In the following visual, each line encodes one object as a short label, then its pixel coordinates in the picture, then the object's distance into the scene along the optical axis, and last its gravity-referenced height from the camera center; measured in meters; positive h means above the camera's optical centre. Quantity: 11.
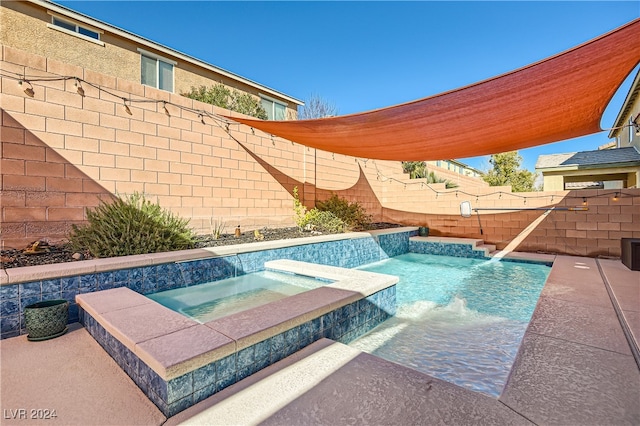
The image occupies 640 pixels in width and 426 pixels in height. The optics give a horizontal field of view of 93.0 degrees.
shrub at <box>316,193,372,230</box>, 9.03 +0.13
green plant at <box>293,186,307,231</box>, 7.95 +0.13
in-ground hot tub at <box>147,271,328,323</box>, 3.69 -1.09
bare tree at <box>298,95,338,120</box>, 19.31 +6.95
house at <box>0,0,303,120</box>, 8.85 +5.76
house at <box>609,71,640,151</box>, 10.27 +3.92
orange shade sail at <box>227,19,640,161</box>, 3.24 +1.52
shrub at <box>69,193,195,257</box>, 4.36 -0.22
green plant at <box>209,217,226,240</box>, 6.28 -0.23
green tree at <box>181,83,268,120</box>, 11.05 +4.46
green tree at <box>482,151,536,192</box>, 18.92 +2.60
